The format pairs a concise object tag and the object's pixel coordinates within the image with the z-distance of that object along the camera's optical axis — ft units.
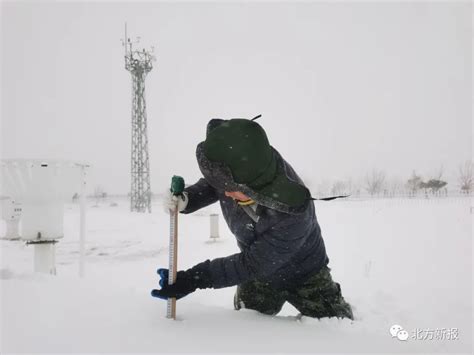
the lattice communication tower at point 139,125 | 58.08
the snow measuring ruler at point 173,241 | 5.29
